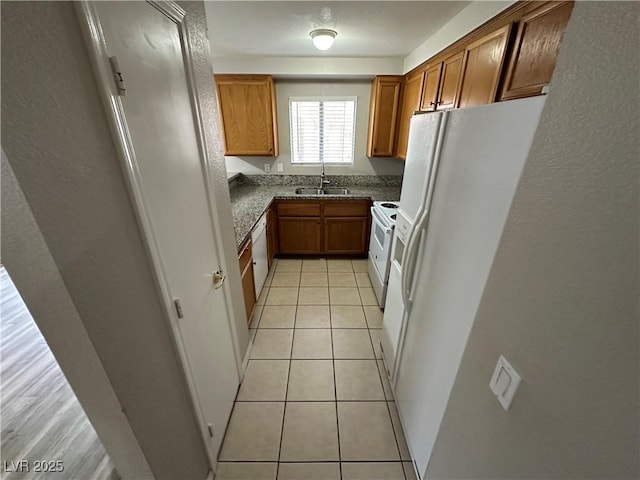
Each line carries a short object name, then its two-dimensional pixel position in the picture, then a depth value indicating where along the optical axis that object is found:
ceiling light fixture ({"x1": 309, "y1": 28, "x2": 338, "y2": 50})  2.10
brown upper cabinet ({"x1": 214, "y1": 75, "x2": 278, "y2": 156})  2.97
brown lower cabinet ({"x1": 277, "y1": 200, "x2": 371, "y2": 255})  3.17
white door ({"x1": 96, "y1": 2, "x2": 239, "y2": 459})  0.70
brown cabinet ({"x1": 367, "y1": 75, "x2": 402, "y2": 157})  2.97
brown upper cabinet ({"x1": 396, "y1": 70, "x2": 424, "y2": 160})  2.56
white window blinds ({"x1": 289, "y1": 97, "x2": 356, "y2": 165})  3.36
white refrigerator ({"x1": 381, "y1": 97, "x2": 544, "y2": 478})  0.71
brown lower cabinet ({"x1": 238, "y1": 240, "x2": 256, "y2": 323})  2.00
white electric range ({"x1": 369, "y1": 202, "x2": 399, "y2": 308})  2.23
